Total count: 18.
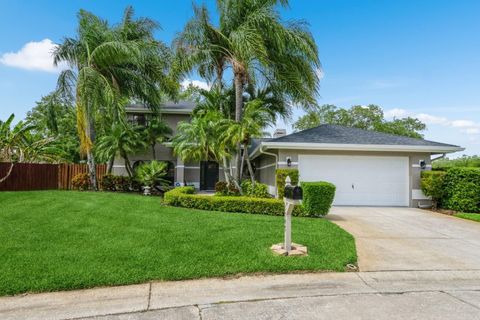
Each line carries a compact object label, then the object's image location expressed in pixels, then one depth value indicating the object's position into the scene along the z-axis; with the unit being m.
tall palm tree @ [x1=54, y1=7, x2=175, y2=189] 13.39
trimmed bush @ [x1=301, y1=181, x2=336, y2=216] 9.21
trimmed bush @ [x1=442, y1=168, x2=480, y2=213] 11.20
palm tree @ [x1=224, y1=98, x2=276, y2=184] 11.21
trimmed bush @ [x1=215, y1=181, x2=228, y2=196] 12.67
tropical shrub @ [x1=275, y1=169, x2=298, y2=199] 10.67
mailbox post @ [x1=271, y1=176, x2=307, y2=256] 5.15
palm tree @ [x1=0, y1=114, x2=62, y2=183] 16.11
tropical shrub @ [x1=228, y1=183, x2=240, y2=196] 12.55
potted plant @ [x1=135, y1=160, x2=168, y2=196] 14.88
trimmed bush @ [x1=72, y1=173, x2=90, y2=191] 15.40
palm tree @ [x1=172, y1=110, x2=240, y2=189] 11.95
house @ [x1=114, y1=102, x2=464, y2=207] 12.27
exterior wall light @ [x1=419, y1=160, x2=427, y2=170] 12.67
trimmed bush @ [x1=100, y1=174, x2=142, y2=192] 15.56
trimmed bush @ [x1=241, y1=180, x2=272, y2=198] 12.26
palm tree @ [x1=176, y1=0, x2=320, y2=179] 11.78
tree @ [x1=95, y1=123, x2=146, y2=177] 15.20
